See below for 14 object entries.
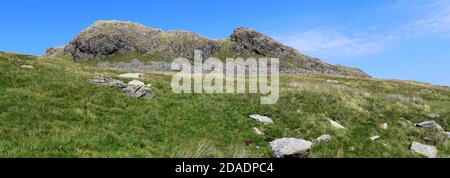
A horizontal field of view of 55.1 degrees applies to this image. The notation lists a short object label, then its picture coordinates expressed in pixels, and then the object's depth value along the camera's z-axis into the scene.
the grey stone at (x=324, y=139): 23.31
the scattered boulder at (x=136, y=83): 31.52
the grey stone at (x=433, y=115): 32.06
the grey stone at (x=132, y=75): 36.35
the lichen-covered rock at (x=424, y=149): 22.80
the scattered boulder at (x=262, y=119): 25.77
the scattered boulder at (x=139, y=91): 28.81
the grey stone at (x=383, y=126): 26.89
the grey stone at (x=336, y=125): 26.03
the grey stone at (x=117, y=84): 30.42
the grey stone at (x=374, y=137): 24.30
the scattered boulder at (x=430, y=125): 27.86
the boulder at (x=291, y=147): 20.46
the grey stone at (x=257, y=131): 23.92
